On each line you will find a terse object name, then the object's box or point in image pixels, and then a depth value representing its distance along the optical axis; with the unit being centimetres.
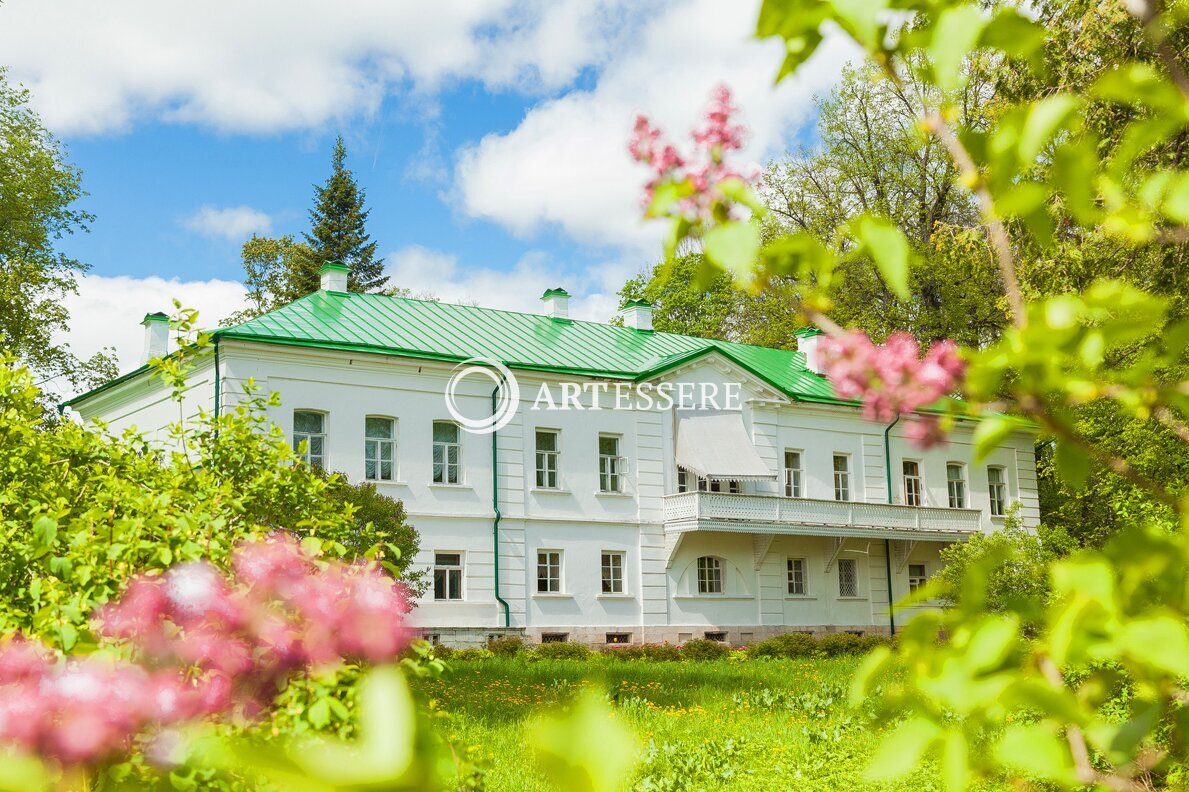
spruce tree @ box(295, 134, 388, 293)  5159
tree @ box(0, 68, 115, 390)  3066
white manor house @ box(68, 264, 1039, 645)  2592
